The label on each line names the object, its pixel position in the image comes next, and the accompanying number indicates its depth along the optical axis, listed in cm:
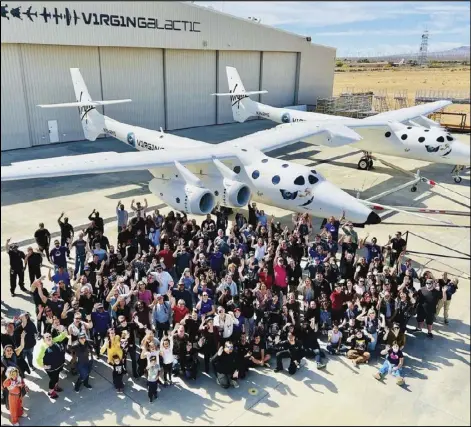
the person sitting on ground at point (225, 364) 850
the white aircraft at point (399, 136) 2198
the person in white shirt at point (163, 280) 1024
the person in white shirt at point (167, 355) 823
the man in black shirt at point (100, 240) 1245
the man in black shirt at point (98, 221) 1366
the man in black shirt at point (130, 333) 853
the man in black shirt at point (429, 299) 994
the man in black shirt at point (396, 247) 1269
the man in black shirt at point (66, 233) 1345
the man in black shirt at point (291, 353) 903
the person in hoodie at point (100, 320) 891
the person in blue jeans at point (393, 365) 887
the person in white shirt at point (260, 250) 1191
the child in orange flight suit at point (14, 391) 735
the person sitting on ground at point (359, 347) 946
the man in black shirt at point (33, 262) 1135
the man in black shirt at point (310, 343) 927
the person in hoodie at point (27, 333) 829
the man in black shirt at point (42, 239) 1312
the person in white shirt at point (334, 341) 970
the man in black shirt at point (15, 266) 1134
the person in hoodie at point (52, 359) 797
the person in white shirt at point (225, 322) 874
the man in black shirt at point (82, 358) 823
